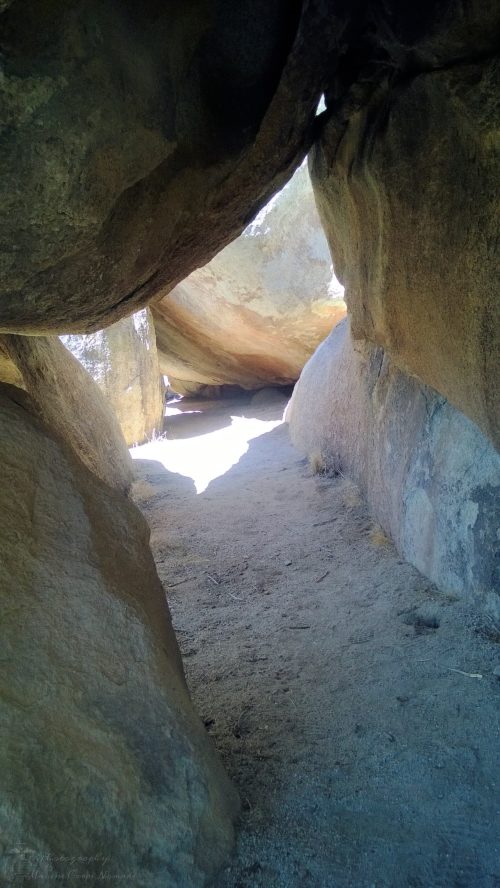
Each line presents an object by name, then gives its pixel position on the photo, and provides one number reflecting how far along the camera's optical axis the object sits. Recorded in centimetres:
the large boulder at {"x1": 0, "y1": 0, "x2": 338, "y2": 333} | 129
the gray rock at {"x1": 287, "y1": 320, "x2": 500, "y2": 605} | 230
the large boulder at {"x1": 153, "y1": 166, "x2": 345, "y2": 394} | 744
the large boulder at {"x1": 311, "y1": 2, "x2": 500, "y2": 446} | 168
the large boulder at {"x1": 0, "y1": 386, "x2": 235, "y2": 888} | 112
